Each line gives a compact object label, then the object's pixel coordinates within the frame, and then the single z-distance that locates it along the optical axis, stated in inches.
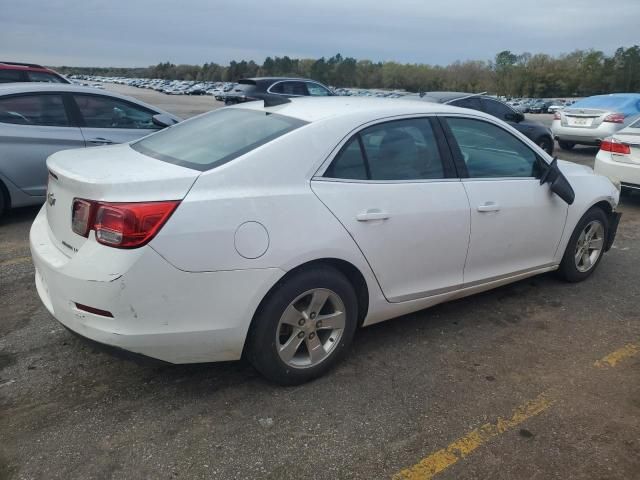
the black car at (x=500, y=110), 386.9
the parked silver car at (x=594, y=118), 473.1
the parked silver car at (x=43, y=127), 227.9
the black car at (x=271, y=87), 604.1
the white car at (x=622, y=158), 282.7
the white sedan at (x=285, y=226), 97.7
